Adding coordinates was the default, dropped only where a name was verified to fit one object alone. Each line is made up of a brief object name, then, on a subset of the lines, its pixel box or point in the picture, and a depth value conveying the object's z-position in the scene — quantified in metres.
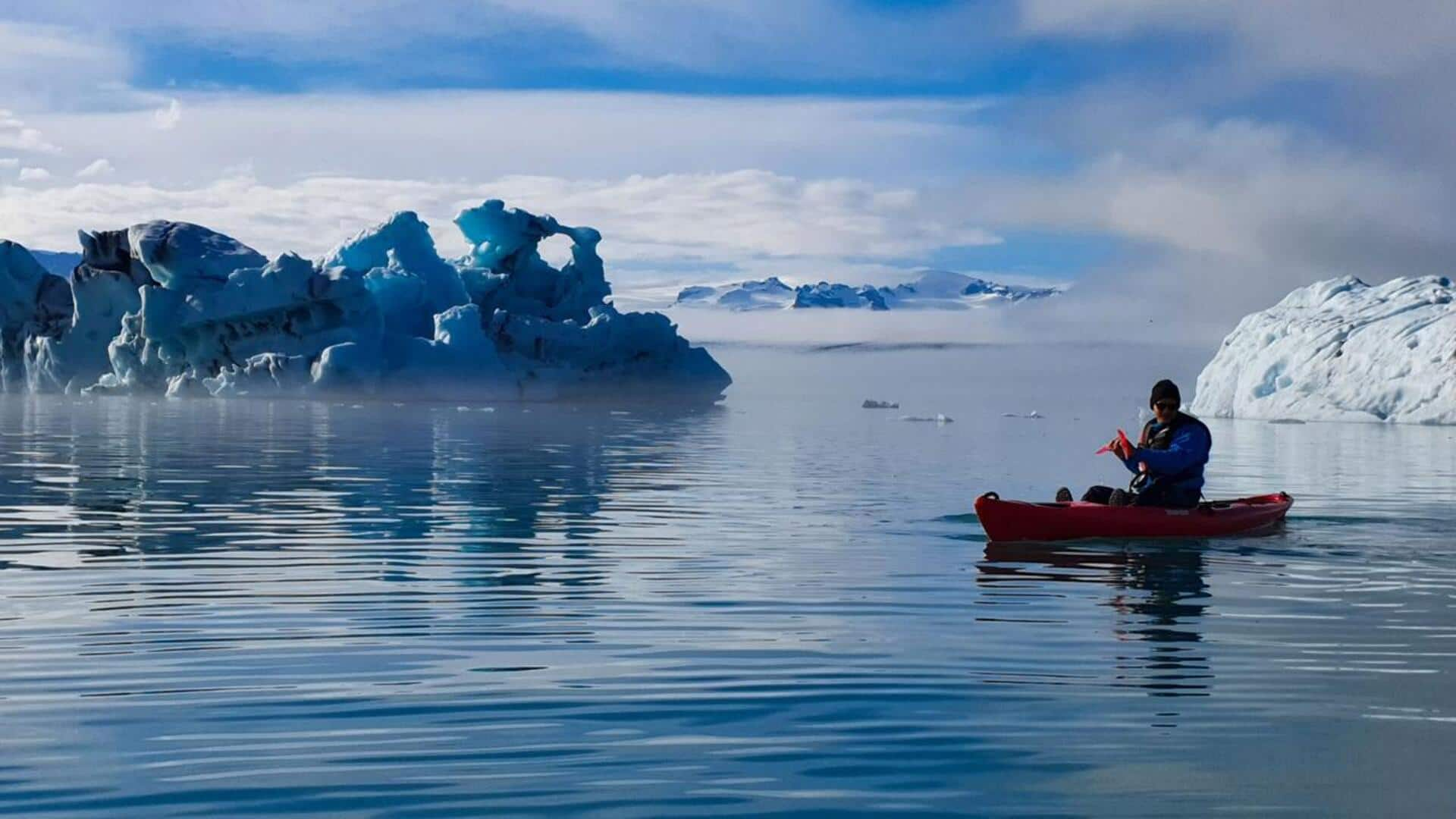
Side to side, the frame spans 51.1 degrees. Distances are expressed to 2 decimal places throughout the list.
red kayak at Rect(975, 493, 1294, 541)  11.56
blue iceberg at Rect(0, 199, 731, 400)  47.94
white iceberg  47.34
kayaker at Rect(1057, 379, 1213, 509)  11.60
